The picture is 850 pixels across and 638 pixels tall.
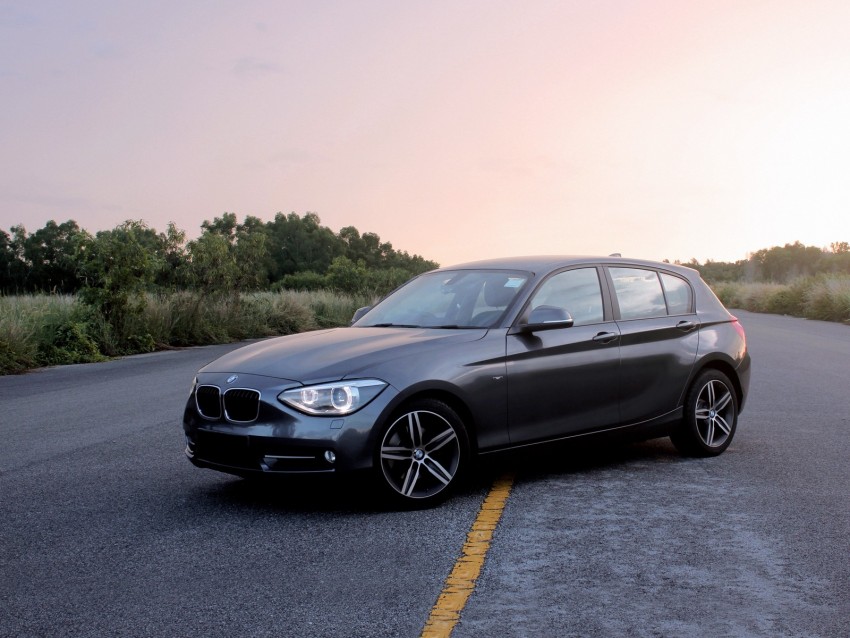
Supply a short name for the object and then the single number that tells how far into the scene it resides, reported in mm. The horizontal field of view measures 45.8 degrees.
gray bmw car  5871
